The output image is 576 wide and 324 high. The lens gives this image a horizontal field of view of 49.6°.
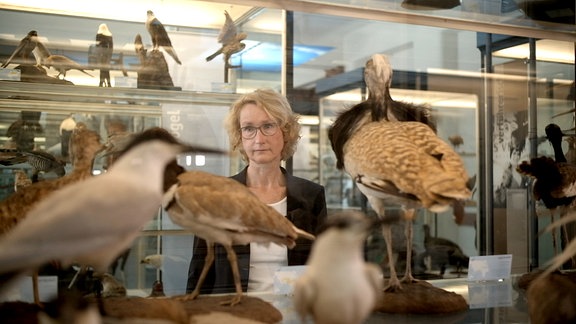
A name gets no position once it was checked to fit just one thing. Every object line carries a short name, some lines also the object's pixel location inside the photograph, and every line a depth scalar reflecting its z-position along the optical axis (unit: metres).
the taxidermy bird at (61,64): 1.53
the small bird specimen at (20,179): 1.31
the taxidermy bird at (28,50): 1.52
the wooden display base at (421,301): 1.32
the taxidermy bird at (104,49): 1.58
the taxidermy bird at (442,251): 1.89
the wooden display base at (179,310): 1.01
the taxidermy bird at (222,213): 1.03
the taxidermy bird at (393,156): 1.06
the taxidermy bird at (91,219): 0.78
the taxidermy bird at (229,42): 1.71
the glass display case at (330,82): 1.44
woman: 1.32
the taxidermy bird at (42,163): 1.33
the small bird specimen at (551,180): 1.54
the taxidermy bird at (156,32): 1.67
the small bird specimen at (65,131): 1.36
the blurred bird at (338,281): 0.82
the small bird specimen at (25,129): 1.43
